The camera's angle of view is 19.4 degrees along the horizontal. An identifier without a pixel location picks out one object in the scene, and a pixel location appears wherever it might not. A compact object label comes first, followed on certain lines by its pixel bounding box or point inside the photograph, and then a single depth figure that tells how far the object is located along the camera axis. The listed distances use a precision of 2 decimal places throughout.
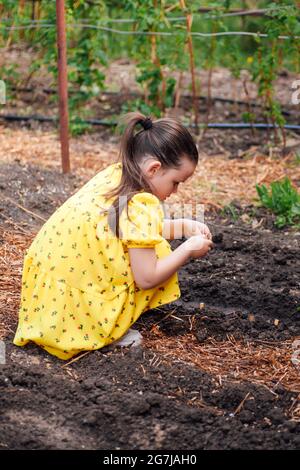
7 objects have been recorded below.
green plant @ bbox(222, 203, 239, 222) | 5.13
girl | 3.29
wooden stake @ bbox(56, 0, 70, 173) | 5.28
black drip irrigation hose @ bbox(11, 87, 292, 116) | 7.09
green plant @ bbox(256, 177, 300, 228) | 4.96
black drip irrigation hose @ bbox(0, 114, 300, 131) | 6.56
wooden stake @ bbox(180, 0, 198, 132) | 6.09
